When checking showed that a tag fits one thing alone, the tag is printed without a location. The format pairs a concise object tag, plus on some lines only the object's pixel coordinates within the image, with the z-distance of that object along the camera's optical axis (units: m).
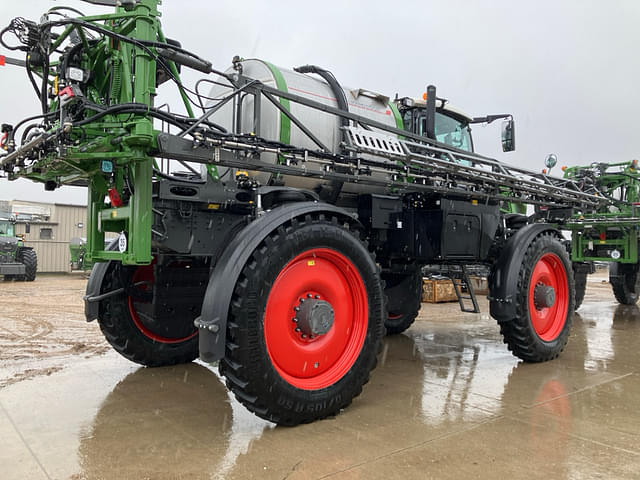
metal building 24.19
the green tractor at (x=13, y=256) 17.69
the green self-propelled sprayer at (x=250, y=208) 3.39
